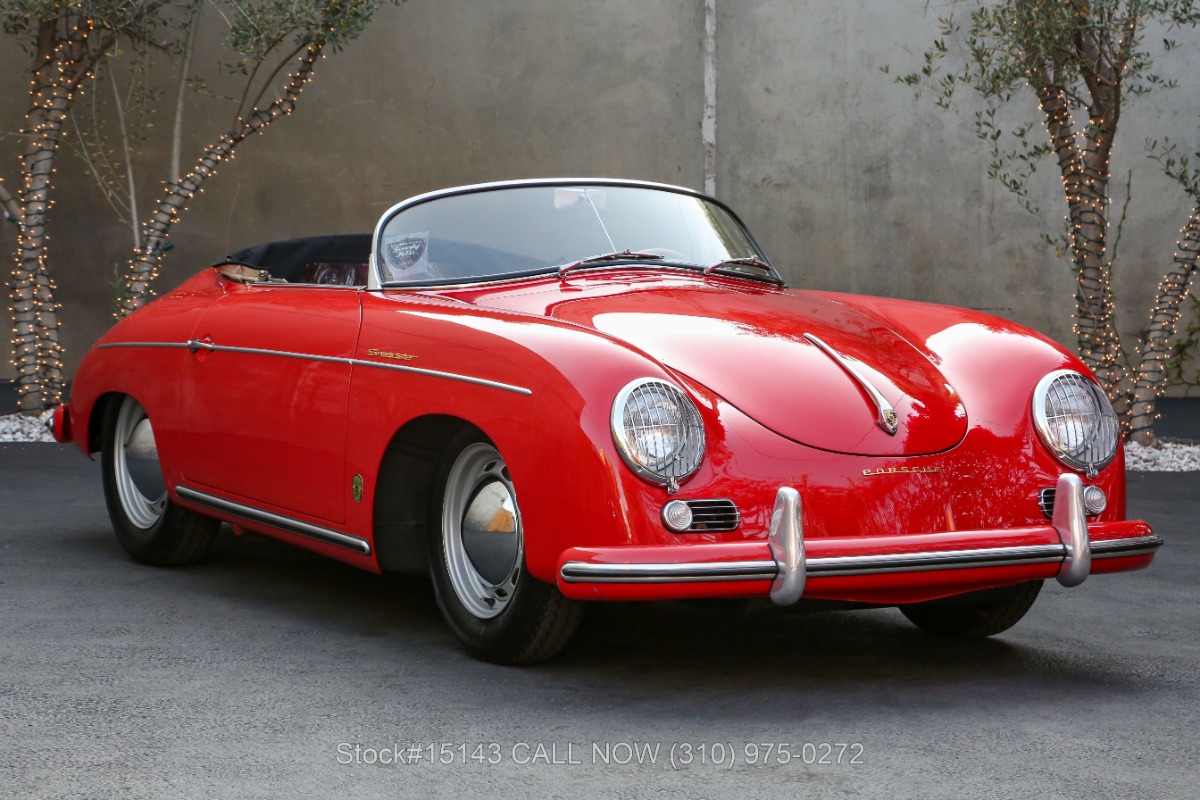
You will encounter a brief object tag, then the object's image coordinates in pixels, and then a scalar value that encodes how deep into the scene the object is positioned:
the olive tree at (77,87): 9.59
